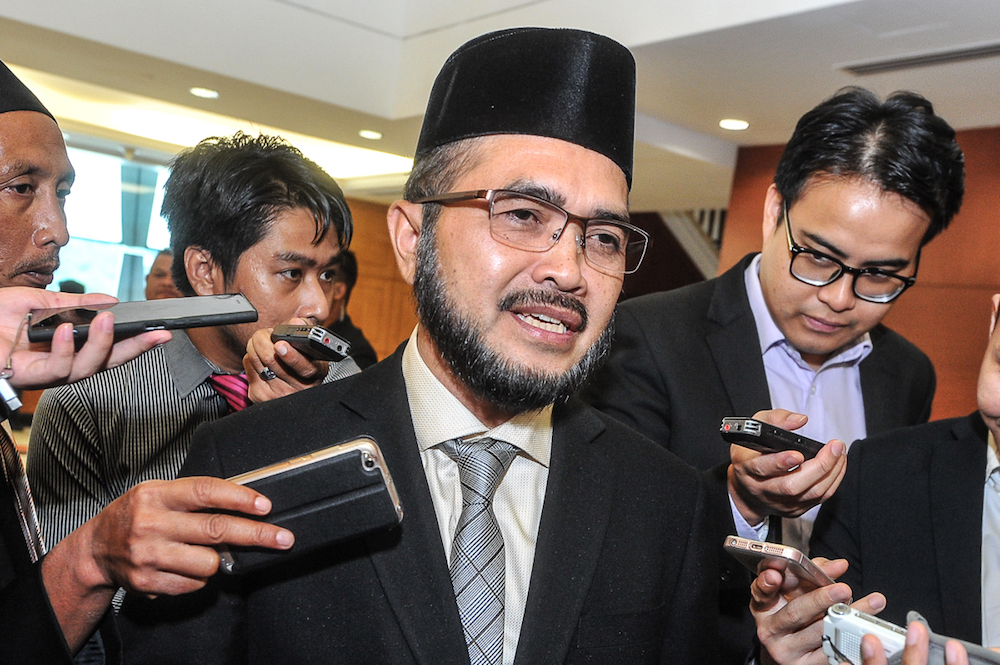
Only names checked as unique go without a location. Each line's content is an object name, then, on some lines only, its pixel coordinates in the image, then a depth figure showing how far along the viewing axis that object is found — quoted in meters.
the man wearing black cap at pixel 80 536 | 1.18
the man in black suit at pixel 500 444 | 1.41
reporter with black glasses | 2.22
